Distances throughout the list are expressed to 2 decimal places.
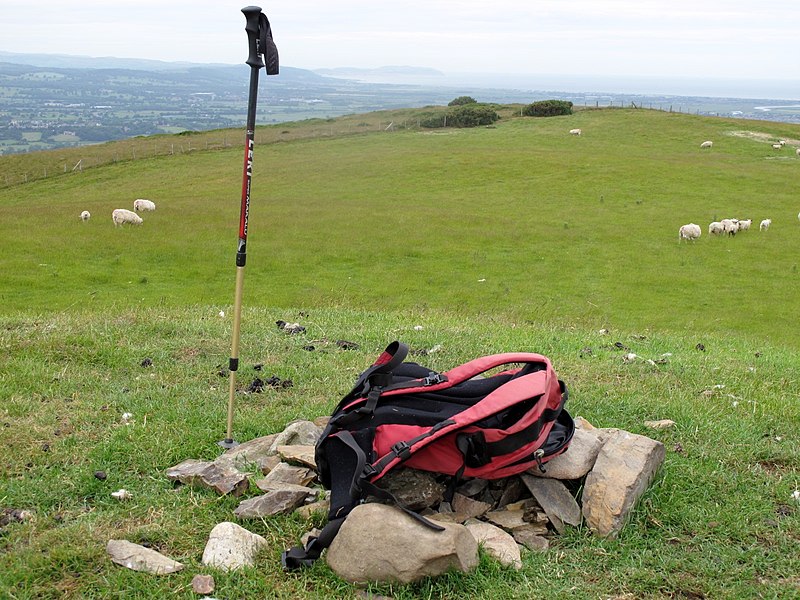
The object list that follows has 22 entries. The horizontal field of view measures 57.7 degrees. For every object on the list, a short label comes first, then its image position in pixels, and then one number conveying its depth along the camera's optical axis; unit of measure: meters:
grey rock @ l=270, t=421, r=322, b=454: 6.26
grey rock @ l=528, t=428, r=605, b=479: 5.48
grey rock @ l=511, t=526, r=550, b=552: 5.05
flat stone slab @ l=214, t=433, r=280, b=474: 6.00
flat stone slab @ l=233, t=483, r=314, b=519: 5.23
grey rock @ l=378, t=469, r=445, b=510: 5.18
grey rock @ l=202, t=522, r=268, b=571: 4.65
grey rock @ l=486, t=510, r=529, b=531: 5.19
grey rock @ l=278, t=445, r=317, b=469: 5.75
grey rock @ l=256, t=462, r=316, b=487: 5.67
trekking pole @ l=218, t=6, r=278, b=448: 5.88
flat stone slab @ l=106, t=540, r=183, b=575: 4.54
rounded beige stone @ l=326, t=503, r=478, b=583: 4.46
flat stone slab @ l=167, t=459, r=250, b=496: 5.55
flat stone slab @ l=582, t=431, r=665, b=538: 5.15
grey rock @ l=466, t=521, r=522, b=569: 4.81
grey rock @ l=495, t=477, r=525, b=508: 5.48
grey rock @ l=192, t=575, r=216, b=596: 4.39
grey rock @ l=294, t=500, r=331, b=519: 5.25
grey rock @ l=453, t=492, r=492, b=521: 5.29
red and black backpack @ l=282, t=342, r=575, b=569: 4.98
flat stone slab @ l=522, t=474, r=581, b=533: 5.25
